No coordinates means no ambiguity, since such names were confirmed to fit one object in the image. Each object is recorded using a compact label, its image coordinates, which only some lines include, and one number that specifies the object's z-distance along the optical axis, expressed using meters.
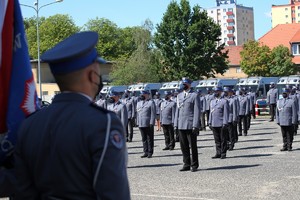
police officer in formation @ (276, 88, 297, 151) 16.78
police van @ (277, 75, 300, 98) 38.72
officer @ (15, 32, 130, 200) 2.76
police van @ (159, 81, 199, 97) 41.16
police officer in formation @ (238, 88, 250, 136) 23.61
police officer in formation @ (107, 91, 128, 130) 17.28
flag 3.81
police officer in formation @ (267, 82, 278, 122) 30.62
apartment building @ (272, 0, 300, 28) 189.25
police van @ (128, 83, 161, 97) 41.90
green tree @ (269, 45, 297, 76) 68.94
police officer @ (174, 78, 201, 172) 12.88
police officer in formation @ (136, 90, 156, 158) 16.47
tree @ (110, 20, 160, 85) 62.12
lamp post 43.56
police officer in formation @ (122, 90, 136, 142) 22.84
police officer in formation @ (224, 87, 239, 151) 17.75
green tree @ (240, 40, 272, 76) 69.31
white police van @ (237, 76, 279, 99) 40.81
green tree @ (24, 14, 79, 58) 83.67
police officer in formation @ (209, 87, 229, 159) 15.50
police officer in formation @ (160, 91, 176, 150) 19.16
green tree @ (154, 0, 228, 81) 59.44
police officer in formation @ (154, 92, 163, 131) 25.89
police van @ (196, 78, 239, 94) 40.30
